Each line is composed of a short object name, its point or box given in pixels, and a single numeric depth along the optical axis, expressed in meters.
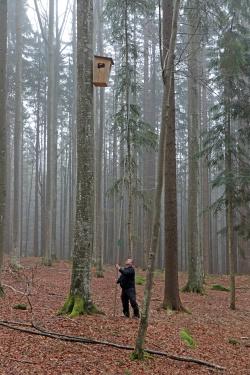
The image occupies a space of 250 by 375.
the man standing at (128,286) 9.49
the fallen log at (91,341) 6.73
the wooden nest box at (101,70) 8.70
